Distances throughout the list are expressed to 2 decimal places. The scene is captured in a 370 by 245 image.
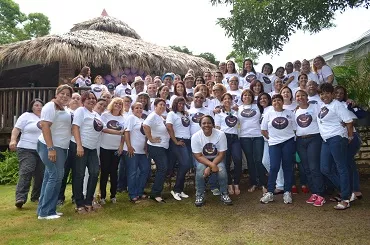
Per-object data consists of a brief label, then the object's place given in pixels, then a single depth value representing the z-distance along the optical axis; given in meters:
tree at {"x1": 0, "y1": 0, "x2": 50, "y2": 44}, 26.86
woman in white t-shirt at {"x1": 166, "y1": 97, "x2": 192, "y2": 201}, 5.78
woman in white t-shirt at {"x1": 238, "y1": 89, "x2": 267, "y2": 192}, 5.87
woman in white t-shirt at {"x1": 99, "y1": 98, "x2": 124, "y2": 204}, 5.48
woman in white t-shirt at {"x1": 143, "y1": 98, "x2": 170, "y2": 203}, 5.66
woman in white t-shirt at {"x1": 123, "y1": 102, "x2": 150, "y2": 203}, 5.64
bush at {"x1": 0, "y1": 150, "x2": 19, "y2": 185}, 8.42
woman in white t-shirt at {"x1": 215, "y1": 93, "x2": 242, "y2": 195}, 5.90
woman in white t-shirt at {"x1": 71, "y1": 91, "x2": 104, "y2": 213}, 4.92
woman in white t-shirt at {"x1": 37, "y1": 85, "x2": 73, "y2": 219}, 4.73
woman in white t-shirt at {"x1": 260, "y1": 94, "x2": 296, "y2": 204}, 5.40
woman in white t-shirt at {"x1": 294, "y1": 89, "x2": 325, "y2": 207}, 5.29
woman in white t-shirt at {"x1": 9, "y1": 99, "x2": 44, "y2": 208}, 5.60
